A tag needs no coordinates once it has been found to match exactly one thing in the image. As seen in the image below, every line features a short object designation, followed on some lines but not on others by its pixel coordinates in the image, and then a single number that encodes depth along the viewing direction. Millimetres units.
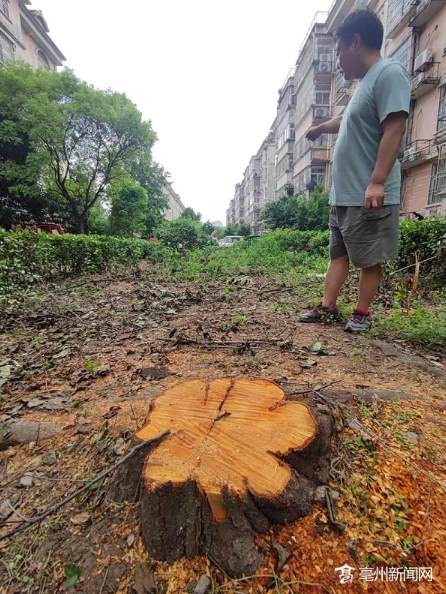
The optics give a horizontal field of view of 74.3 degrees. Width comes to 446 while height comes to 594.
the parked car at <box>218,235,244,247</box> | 28953
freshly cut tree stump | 731
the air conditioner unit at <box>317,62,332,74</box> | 21078
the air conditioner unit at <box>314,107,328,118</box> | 21938
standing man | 1852
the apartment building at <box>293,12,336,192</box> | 21062
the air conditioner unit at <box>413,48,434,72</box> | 12780
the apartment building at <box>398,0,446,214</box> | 12469
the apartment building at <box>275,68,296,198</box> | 27188
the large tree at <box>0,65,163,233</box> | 12109
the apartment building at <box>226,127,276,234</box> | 39312
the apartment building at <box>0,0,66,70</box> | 15219
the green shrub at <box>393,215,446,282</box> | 3803
